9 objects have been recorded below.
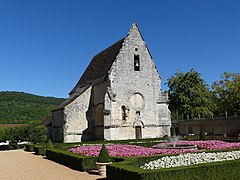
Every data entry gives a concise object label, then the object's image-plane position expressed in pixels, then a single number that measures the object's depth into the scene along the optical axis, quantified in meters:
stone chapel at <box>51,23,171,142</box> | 26.95
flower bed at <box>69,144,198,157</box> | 13.17
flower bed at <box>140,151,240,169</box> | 9.28
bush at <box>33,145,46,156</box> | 20.91
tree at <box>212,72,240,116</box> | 36.97
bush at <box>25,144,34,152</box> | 24.67
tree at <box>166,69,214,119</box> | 46.44
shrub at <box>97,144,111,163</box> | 10.98
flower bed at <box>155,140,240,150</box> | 15.91
